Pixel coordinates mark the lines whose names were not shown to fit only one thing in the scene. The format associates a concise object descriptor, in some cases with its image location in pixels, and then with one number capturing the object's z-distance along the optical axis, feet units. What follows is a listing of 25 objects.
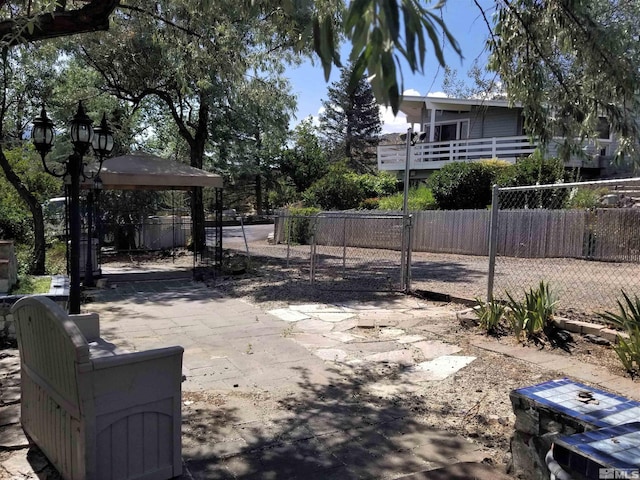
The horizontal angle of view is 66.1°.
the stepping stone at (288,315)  24.16
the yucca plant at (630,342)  14.92
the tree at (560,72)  16.53
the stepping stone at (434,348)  18.10
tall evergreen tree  171.83
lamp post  20.59
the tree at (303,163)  116.16
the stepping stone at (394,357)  17.47
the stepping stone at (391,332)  21.04
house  68.49
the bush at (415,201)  62.11
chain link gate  31.63
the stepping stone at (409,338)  19.97
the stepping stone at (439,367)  15.92
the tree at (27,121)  33.88
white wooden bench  8.21
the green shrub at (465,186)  58.49
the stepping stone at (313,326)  21.98
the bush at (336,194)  74.69
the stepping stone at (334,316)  23.93
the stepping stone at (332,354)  17.70
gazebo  34.04
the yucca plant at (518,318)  18.76
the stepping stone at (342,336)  20.27
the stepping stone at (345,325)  22.17
